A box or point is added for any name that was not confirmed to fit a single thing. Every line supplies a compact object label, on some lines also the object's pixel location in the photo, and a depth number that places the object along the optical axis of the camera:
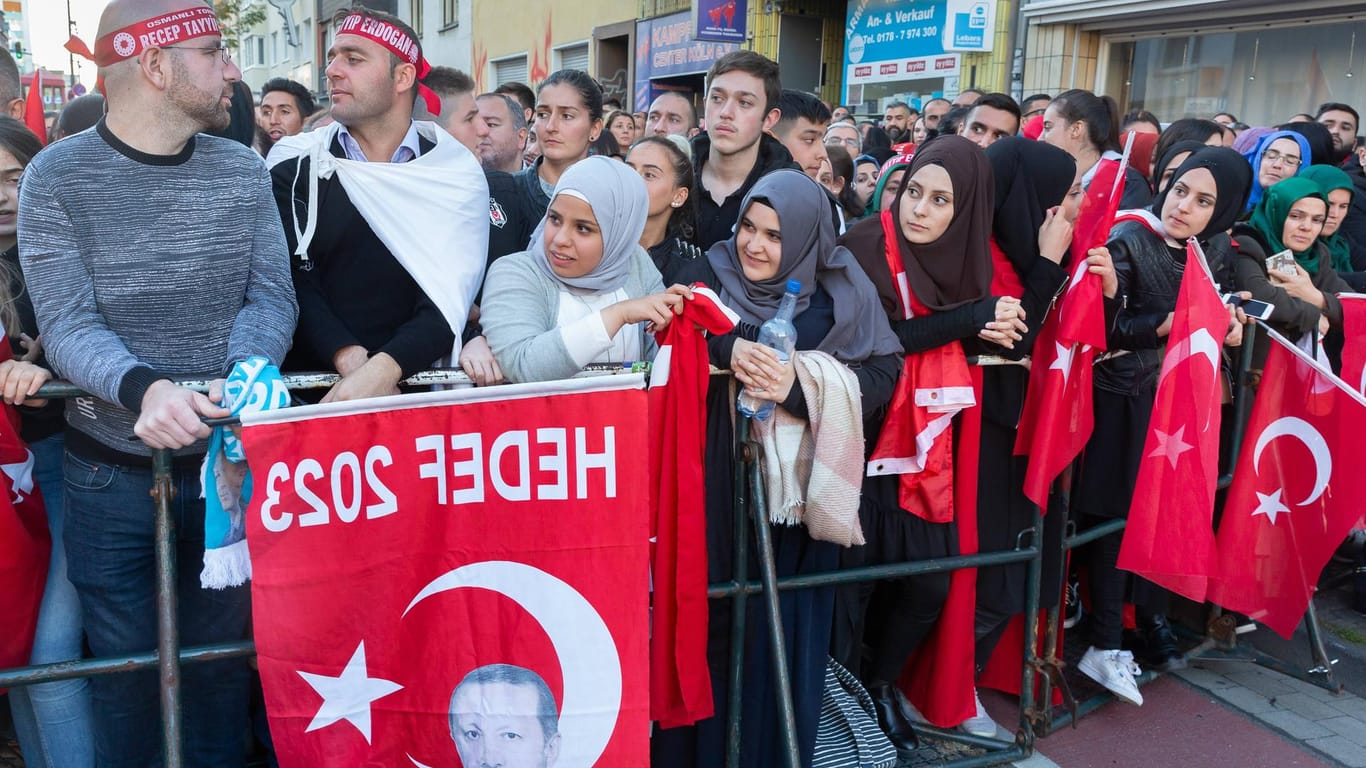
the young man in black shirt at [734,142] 4.50
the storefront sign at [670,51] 19.59
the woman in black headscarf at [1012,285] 3.65
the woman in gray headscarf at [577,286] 2.83
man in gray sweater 2.46
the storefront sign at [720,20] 17.89
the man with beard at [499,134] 5.66
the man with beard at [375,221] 3.09
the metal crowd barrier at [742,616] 2.35
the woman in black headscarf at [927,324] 3.39
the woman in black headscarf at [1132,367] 4.08
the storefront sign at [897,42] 13.42
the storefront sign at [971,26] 12.38
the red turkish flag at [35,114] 5.07
